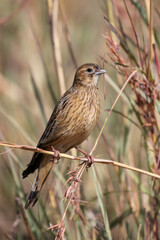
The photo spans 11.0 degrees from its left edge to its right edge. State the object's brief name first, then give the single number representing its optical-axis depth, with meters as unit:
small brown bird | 6.50
